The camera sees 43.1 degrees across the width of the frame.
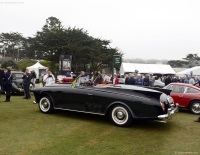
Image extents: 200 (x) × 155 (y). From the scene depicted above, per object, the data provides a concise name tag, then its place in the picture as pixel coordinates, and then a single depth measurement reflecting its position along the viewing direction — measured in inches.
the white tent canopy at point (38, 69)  1347.1
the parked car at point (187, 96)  390.3
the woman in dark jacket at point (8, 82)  432.1
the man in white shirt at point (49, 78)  473.7
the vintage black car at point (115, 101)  253.0
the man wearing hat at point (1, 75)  435.2
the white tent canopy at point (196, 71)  1260.9
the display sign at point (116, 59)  610.0
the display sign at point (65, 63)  805.2
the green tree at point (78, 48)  1542.8
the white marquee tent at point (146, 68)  1455.6
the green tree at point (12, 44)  2850.1
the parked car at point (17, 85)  543.2
